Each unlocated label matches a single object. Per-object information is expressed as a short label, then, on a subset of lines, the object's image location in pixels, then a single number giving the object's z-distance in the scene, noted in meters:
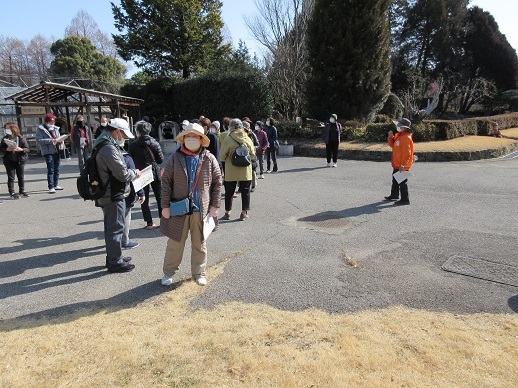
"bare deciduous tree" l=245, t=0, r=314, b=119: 23.19
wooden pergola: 15.79
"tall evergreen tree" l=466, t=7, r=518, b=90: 34.09
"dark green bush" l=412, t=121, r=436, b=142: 16.61
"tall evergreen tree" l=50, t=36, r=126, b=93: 39.59
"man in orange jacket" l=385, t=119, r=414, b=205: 7.70
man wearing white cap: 4.43
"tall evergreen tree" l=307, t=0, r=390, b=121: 18.36
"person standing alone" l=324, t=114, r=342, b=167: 12.95
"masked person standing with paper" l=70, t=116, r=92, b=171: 11.83
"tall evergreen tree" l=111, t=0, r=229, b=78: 23.06
